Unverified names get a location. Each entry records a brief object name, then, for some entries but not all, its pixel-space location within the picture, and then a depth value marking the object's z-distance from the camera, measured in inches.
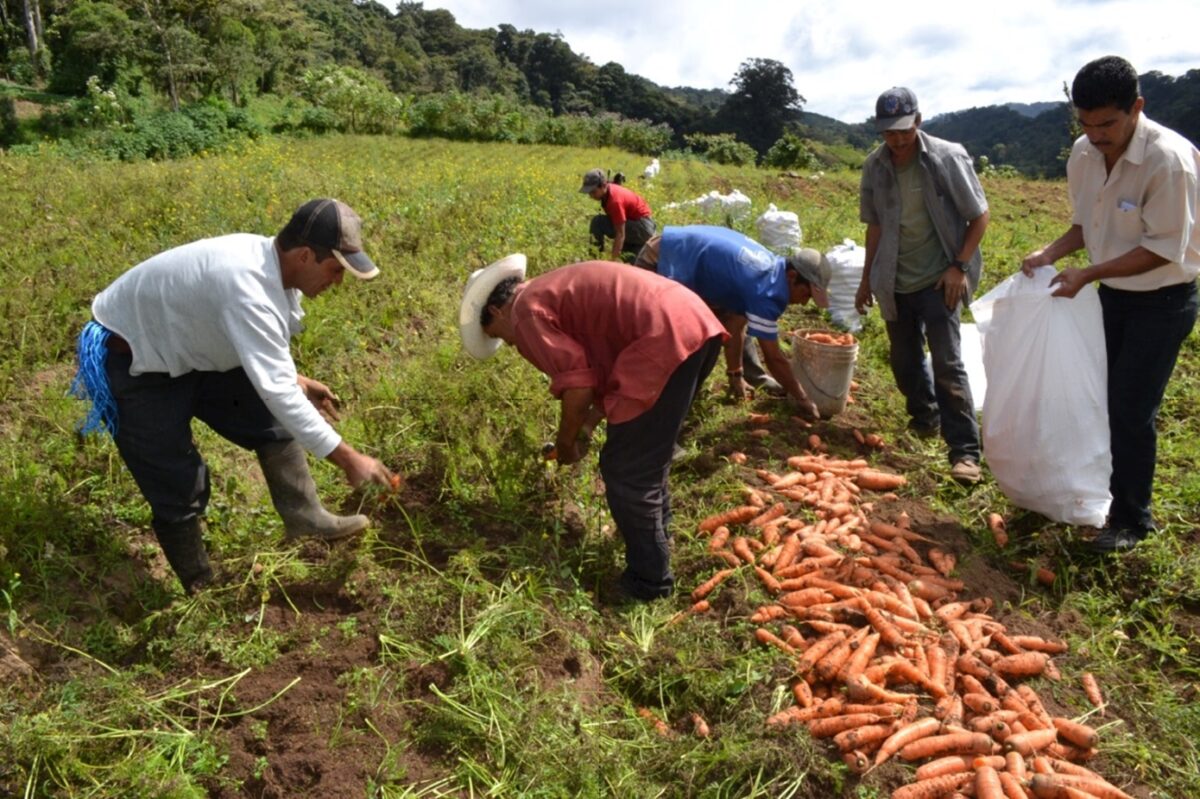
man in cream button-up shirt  111.9
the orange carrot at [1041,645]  112.8
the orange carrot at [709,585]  124.6
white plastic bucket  180.2
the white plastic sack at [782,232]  302.4
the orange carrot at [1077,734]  95.8
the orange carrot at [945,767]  91.9
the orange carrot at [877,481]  157.8
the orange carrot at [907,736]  94.7
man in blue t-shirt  152.0
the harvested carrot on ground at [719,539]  134.6
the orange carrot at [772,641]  111.2
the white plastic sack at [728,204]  379.9
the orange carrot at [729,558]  130.0
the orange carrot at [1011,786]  89.1
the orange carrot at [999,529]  139.9
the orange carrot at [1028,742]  94.3
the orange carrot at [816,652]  107.8
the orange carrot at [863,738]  95.7
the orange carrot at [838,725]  98.5
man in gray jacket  152.0
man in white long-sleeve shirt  98.0
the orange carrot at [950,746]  94.6
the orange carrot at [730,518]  141.2
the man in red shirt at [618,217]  279.7
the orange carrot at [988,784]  88.0
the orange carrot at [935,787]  89.6
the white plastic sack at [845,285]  249.4
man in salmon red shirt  107.6
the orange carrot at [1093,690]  104.5
